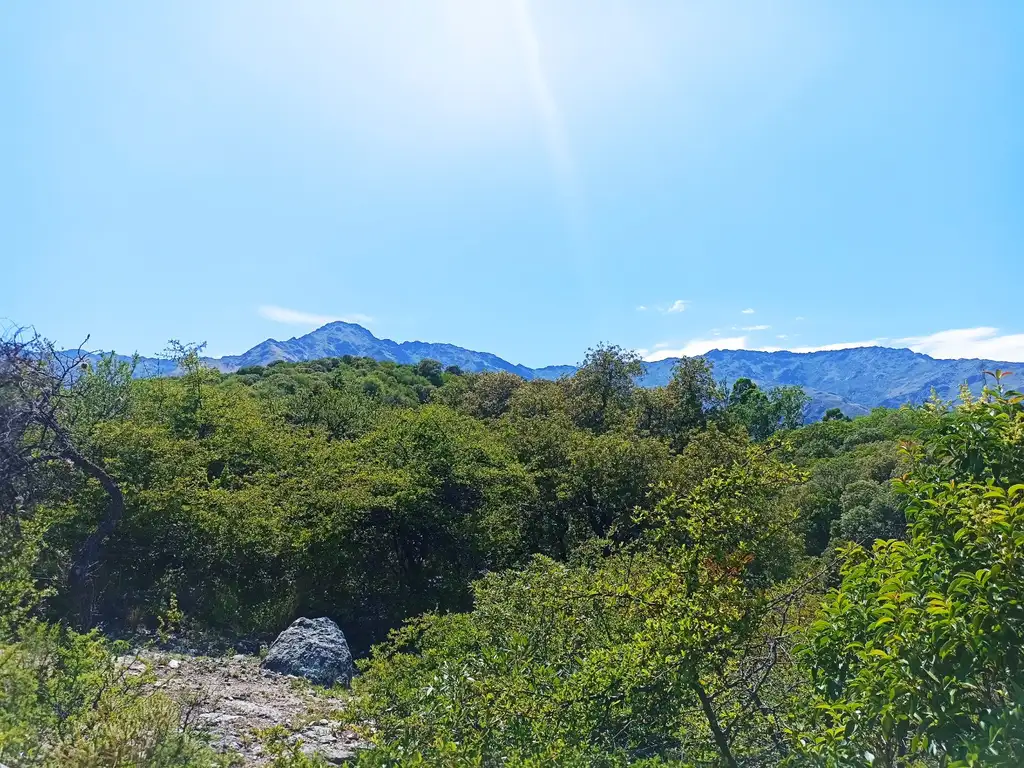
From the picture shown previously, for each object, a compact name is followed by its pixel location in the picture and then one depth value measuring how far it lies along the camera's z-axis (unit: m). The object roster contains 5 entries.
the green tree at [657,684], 4.35
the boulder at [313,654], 10.02
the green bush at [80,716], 4.46
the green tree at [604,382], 32.91
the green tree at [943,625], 2.26
